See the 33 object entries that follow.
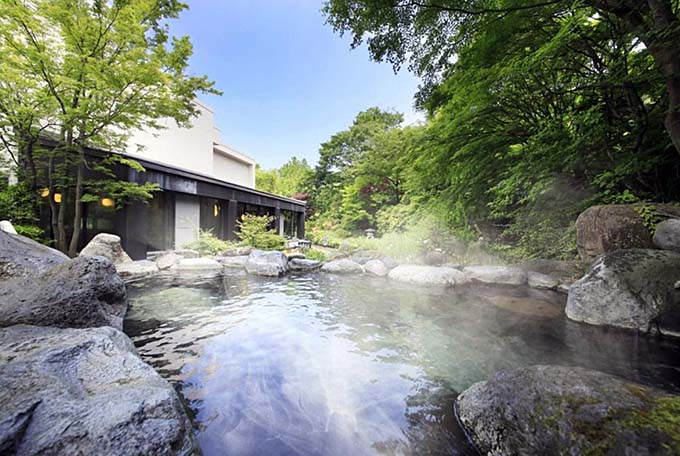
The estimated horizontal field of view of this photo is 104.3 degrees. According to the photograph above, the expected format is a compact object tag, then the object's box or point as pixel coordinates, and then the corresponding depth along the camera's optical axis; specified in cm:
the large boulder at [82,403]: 127
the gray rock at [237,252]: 1076
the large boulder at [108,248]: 757
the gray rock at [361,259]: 1060
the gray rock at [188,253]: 1033
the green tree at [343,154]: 2400
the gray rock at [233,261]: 980
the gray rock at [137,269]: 740
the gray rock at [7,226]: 585
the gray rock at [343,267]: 942
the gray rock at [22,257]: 325
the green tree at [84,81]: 616
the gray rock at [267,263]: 850
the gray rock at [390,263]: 940
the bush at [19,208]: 716
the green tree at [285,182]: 2898
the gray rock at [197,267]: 846
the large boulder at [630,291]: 361
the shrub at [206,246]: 1110
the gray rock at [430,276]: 734
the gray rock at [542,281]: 643
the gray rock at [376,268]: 900
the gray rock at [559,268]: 625
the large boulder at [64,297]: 262
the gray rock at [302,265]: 961
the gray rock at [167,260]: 873
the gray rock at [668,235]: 414
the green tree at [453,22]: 372
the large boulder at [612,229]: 459
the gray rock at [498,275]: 707
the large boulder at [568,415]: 140
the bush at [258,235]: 1219
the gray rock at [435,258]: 1013
